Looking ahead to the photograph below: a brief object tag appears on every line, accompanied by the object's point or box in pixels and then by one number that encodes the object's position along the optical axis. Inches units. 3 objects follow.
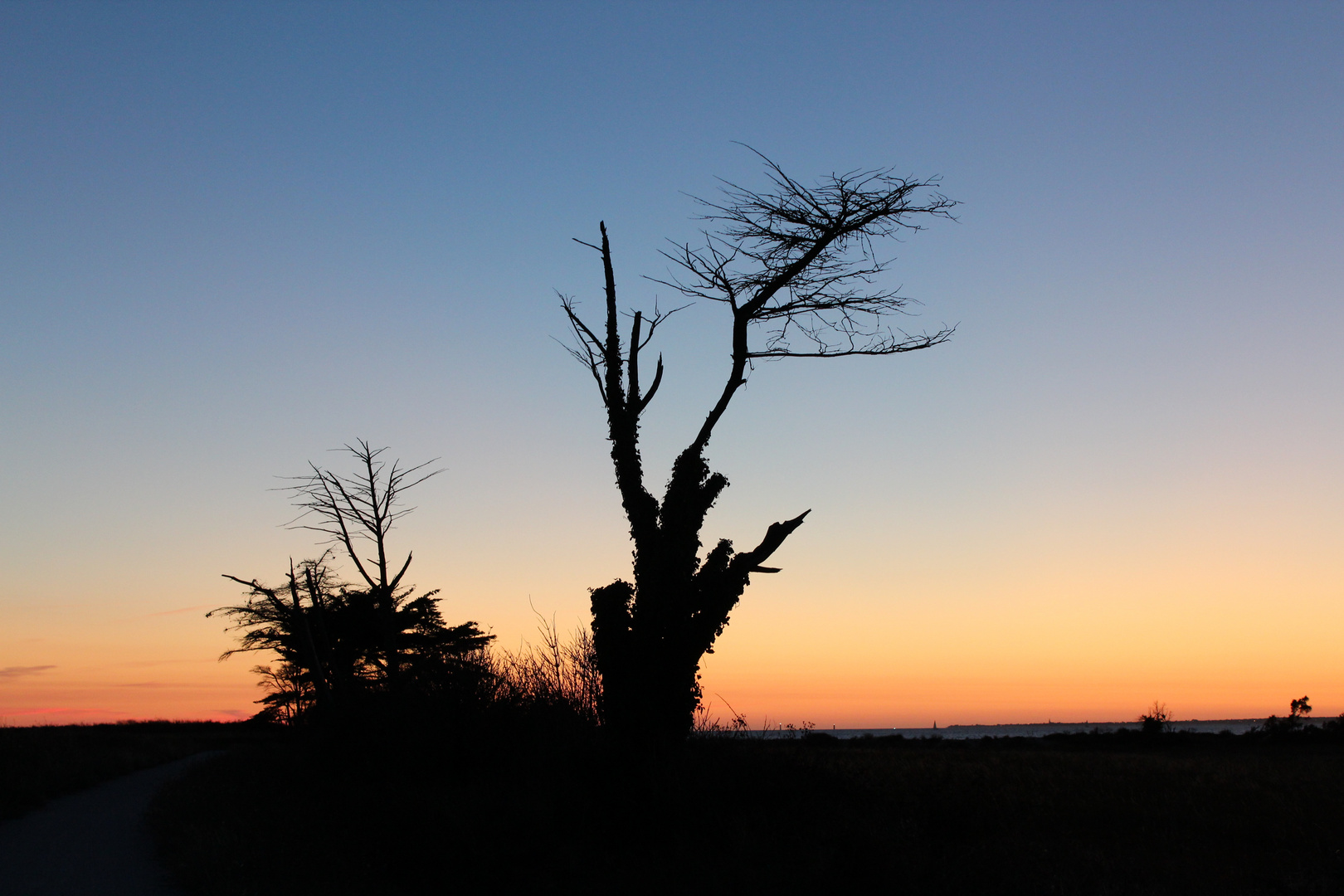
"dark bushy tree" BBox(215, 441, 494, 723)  1160.8
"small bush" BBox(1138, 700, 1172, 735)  1633.6
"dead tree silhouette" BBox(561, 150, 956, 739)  492.4
